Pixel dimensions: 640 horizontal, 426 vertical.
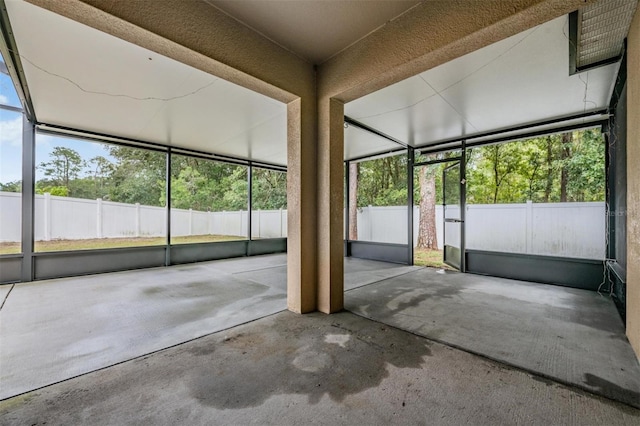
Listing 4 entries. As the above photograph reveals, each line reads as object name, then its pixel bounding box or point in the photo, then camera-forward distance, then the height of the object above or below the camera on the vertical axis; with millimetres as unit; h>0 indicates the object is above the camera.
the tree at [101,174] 8196 +1243
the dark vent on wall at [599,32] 1914 +1494
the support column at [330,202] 2943 +121
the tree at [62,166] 7152 +1303
